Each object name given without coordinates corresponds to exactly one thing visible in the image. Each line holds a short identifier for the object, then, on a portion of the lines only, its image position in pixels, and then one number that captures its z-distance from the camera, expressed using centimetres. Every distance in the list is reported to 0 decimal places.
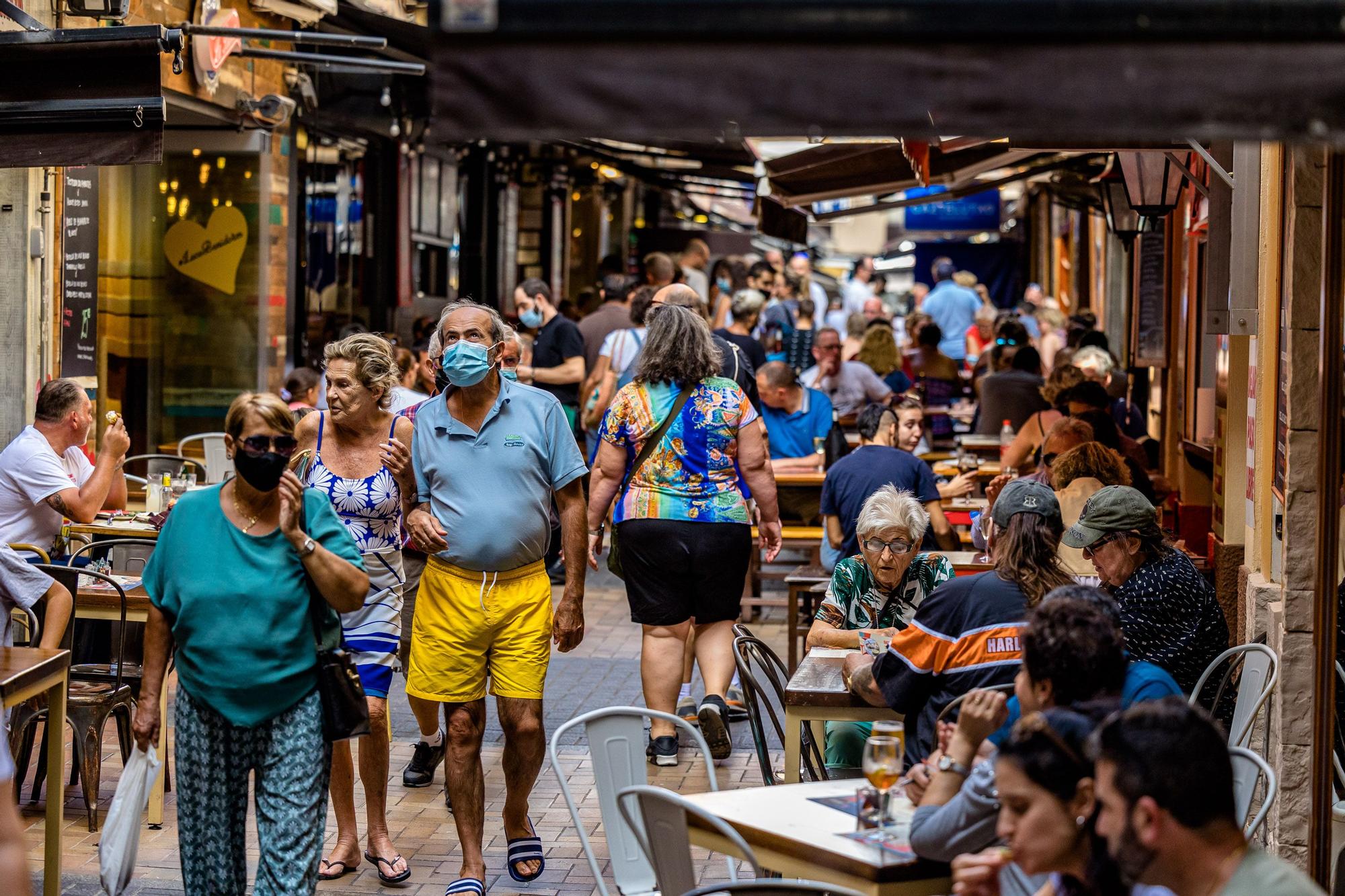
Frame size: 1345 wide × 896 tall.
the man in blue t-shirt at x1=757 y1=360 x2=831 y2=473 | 2010
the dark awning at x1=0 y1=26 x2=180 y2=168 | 1173
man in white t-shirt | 1380
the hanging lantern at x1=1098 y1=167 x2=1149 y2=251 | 2262
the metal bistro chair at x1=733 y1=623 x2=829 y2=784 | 981
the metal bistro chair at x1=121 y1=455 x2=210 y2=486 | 1895
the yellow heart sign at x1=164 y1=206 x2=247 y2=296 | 2319
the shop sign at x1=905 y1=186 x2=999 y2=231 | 5309
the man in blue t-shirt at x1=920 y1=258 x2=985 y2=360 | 4389
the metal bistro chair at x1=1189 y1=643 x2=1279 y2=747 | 976
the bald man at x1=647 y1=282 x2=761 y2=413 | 1493
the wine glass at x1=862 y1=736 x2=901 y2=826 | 748
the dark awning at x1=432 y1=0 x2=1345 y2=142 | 491
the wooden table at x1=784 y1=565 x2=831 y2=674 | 1625
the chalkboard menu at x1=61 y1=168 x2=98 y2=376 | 1826
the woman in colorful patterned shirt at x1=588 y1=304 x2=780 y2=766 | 1368
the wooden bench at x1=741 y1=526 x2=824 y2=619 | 1958
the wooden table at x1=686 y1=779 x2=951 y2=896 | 723
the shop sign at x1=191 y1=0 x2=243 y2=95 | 2022
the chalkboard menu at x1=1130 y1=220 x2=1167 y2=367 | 2408
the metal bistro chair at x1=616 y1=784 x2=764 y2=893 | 759
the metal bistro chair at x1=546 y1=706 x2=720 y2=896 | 900
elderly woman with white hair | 1136
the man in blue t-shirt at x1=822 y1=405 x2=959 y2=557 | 1541
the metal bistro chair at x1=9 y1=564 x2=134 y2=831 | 1210
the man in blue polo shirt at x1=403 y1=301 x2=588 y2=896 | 1102
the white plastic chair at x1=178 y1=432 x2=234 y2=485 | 2079
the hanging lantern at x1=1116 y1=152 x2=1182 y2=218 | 1865
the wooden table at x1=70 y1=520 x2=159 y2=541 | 1526
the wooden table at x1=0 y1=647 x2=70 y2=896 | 960
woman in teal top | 876
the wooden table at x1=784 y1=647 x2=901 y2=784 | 987
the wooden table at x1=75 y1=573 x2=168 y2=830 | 1275
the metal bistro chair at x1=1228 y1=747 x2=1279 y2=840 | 806
